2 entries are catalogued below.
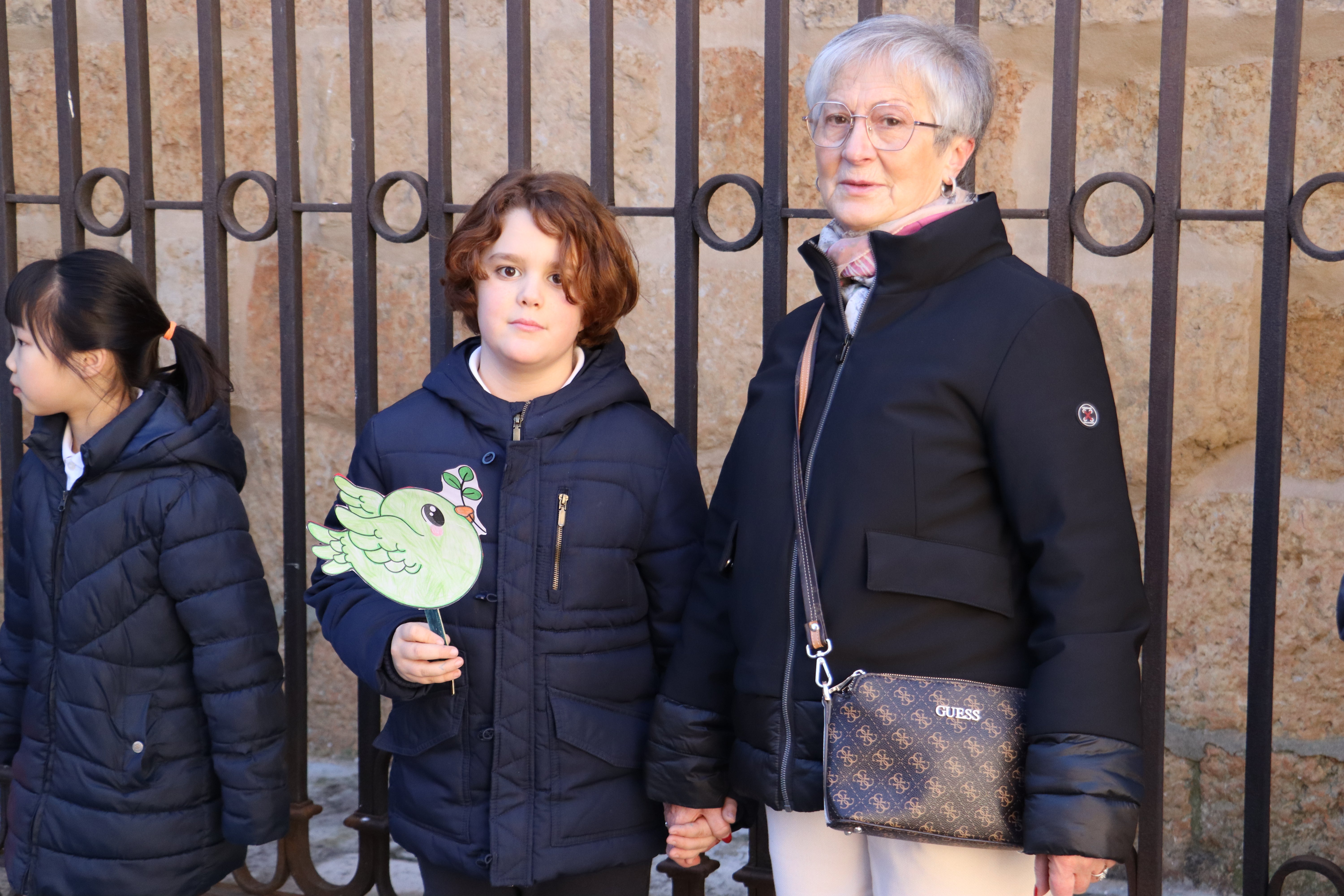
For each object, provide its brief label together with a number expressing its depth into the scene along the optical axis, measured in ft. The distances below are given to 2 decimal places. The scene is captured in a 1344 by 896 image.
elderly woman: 5.25
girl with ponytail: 7.30
